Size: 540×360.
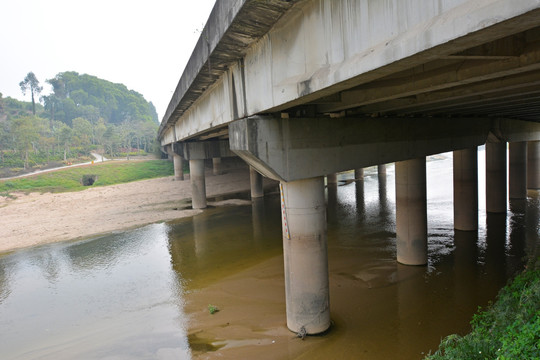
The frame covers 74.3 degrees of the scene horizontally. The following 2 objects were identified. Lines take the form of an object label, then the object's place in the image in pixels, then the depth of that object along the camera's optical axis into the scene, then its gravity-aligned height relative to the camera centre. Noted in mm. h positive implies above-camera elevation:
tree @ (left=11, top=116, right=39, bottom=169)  52750 +5738
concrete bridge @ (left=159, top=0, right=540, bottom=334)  3480 +993
